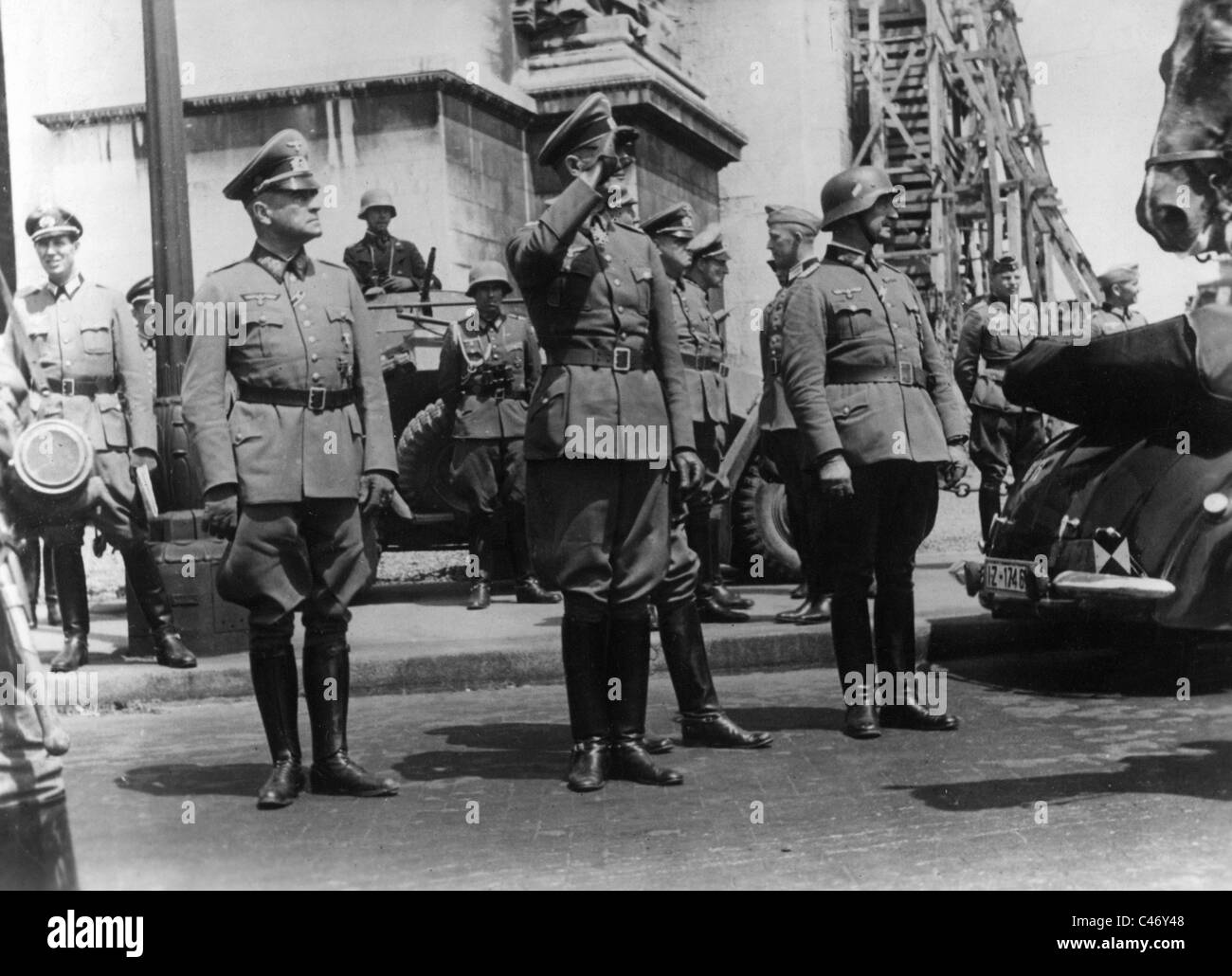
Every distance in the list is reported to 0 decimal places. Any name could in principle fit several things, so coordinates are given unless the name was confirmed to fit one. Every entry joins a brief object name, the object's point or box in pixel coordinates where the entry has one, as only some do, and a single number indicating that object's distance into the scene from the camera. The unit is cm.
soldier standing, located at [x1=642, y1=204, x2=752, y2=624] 944
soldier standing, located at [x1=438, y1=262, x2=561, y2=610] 1094
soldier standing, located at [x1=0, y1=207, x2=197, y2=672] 846
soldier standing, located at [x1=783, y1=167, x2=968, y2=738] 685
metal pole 864
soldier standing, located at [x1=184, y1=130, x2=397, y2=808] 588
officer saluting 602
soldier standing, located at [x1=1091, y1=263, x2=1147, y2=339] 811
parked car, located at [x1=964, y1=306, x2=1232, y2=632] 654
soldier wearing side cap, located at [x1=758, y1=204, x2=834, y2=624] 963
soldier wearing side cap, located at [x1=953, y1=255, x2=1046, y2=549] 1188
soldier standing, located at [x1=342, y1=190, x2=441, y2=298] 1252
